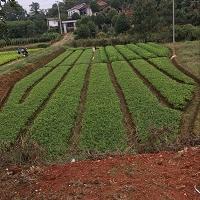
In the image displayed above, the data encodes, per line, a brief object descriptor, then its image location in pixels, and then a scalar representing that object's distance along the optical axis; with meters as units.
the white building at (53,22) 115.12
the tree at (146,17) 70.81
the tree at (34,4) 152.57
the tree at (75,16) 111.38
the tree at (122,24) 78.50
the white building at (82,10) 127.19
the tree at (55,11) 133.50
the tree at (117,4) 116.19
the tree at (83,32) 77.50
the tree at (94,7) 122.01
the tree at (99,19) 93.75
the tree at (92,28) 80.73
